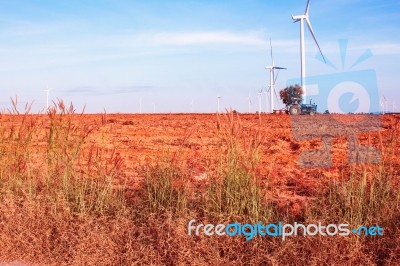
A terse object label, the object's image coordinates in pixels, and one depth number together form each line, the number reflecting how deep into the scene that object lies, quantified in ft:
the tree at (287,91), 185.89
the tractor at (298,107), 138.92
